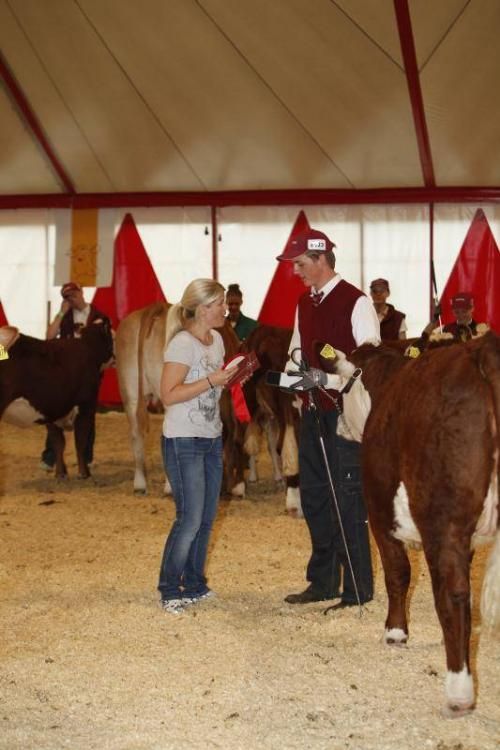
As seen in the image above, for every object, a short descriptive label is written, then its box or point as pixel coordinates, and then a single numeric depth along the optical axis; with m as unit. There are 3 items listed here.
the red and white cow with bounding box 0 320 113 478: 8.73
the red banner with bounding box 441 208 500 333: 13.41
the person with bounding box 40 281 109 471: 9.83
